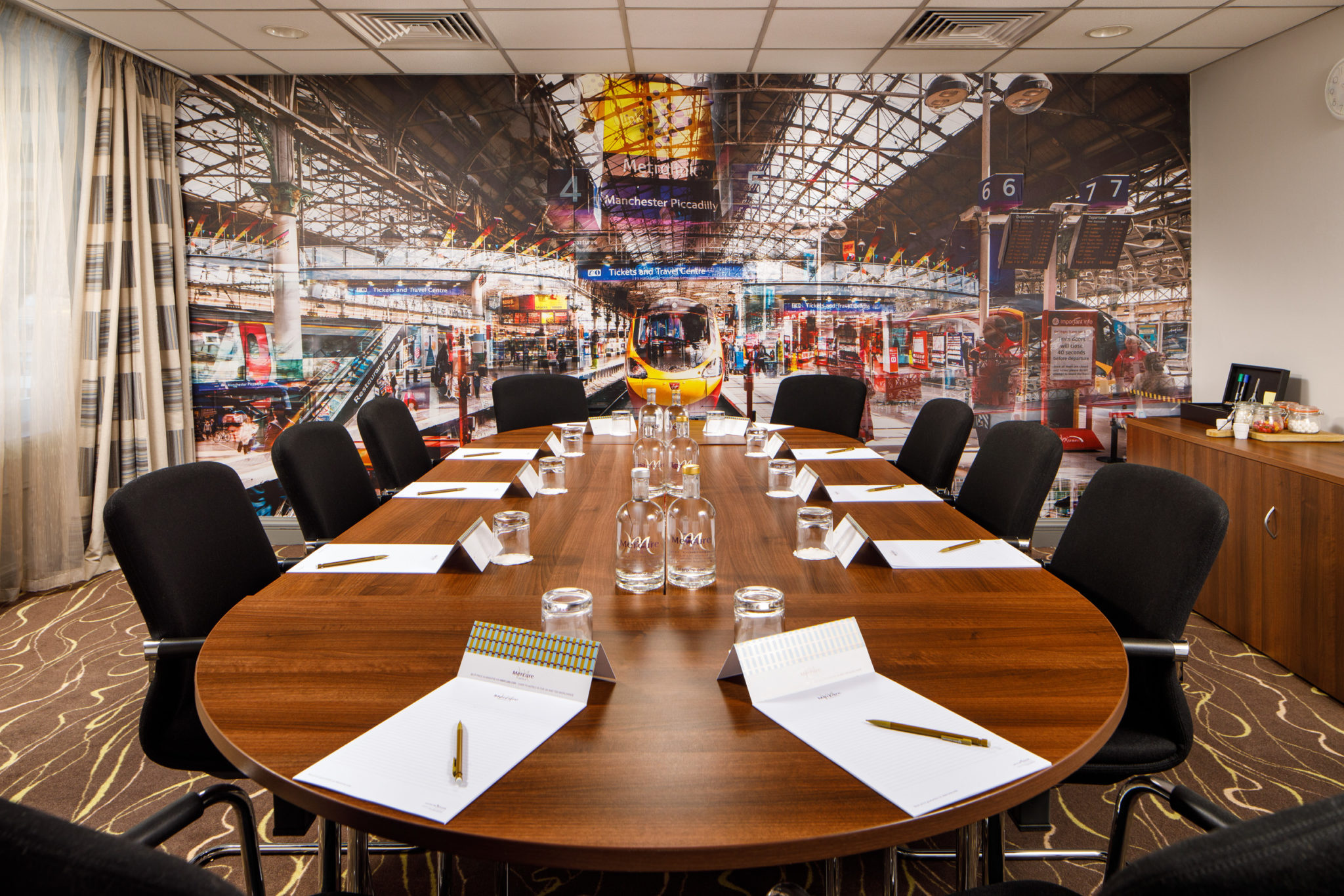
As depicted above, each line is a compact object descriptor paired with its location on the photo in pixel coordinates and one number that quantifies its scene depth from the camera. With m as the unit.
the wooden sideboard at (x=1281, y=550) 3.01
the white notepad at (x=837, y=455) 3.44
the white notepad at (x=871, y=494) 2.61
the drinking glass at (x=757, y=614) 1.37
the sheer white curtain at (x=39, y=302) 4.10
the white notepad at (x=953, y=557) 1.86
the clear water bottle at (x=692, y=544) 1.73
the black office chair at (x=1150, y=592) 1.65
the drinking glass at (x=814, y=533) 1.96
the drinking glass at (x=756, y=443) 3.51
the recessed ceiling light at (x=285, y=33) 4.30
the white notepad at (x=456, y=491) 2.73
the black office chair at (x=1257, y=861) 0.54
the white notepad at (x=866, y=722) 0.97
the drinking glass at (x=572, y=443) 3.66
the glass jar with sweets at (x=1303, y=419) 3.77
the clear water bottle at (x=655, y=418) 3.61
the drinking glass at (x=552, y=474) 2.82
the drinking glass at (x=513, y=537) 1.95
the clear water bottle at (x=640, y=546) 1.71
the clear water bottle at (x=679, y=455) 2.90
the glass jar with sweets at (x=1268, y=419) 3.83
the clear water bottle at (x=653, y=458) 2.74
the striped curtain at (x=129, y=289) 4.60
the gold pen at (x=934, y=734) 1.04
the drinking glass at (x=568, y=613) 1.36
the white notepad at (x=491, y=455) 3.54
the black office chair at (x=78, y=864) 0.54
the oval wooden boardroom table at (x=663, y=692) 0.89
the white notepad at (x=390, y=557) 1.87
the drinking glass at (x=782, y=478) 2.69
